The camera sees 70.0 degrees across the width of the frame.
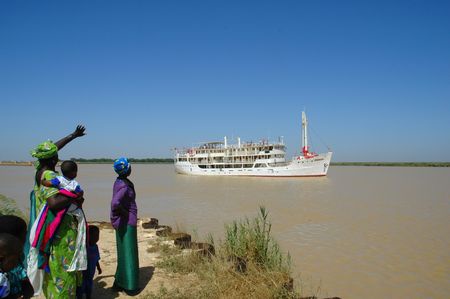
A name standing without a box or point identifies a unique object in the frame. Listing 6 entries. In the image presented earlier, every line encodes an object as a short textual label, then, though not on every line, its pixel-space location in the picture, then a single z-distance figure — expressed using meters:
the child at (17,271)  1.99
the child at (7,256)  1.80
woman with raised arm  2.48
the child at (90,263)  3.23
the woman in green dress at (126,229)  3.39
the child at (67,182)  2.51
